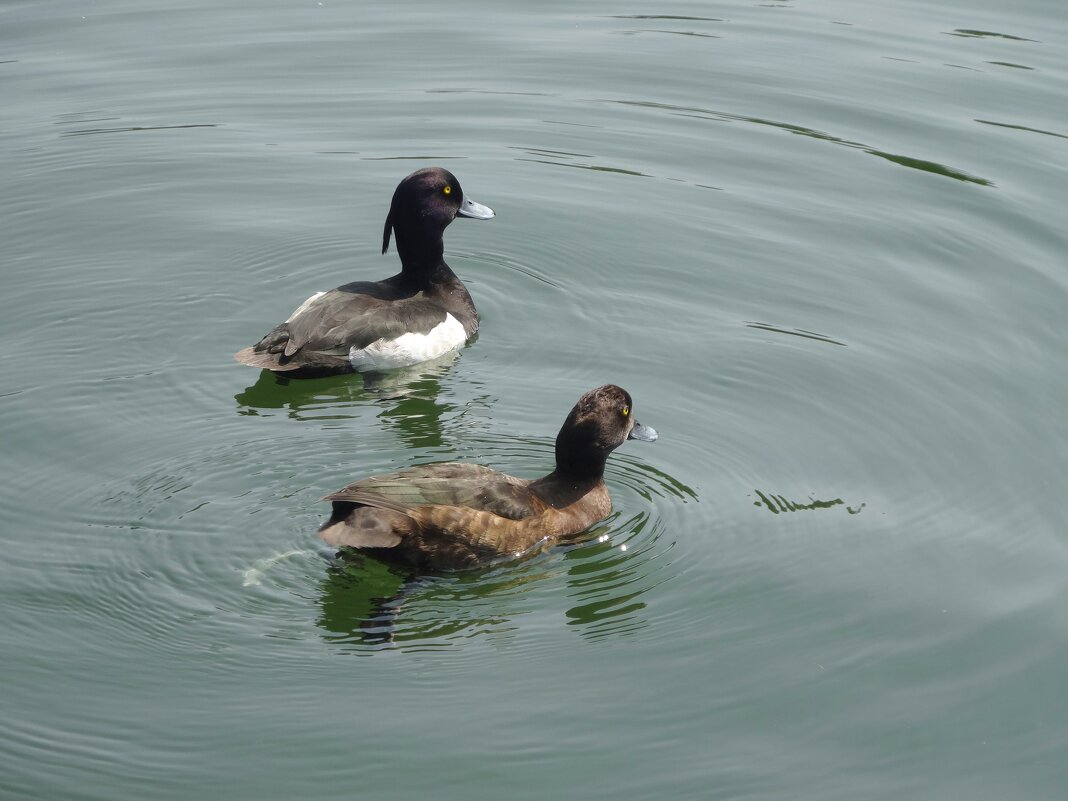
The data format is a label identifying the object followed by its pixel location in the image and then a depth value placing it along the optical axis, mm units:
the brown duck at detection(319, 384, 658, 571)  14984
